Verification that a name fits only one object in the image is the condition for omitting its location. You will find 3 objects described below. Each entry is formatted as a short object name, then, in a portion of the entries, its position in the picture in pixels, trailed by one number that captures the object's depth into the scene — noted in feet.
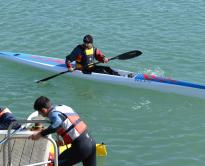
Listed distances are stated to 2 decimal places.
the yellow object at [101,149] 66.18
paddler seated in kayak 88.53
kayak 84.88
